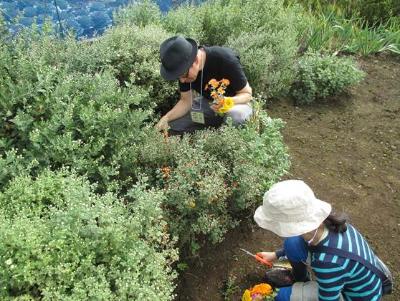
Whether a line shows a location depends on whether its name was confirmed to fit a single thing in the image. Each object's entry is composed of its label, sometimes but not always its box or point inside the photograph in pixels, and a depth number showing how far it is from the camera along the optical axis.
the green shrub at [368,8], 6.52
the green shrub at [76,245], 2.17
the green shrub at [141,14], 5.27
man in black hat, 3.44
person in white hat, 2.34
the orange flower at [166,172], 3.09
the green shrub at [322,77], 4.95
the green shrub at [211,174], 2.97
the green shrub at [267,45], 4.62
